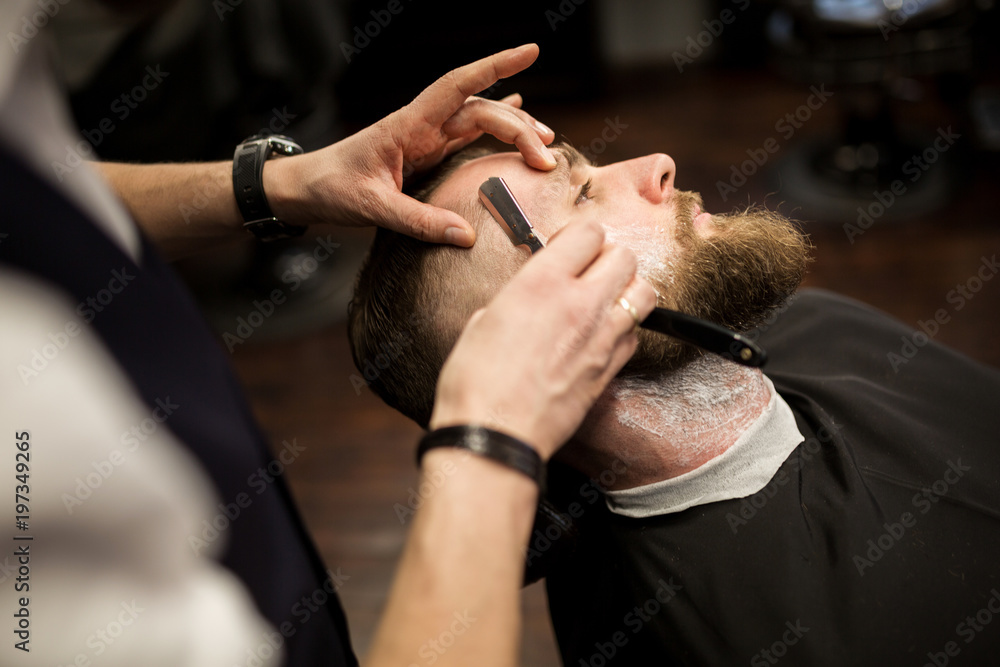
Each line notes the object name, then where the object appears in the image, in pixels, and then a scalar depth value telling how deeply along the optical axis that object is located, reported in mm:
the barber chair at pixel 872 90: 2818
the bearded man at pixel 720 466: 1015
